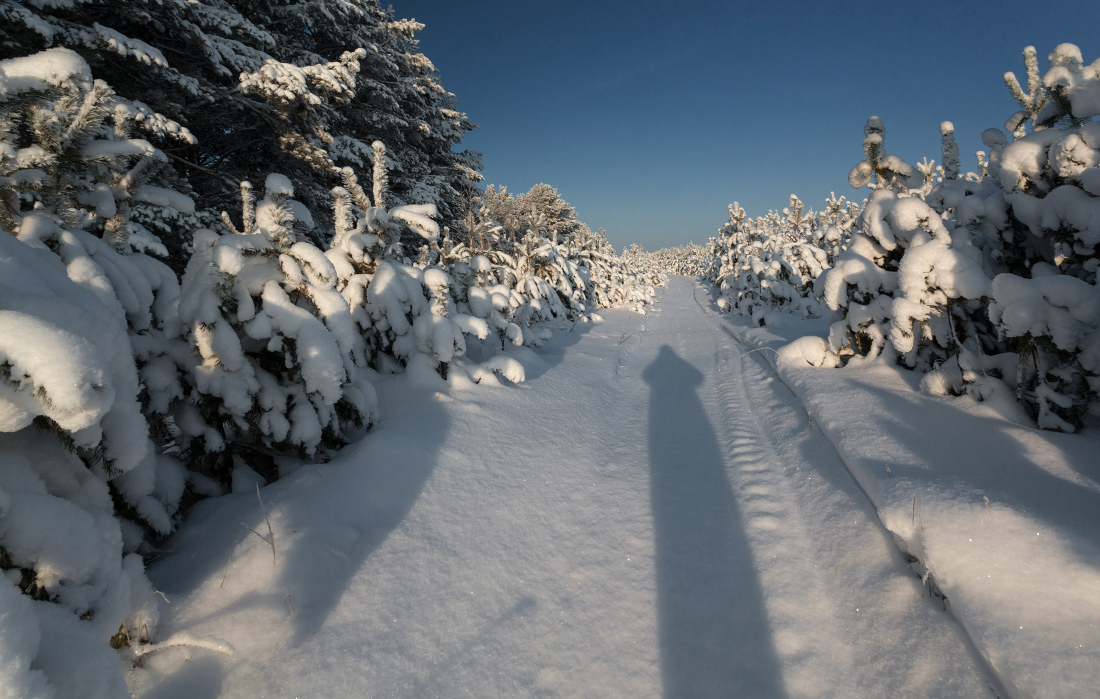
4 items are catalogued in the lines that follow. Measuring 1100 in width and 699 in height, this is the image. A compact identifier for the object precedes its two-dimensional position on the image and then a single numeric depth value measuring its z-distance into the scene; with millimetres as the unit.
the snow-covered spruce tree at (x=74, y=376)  1062
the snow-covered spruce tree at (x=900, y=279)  3344
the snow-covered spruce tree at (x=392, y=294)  3895
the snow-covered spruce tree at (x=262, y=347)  2375
